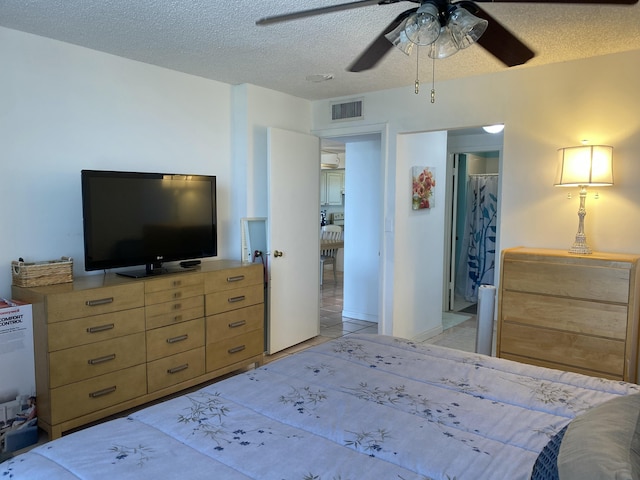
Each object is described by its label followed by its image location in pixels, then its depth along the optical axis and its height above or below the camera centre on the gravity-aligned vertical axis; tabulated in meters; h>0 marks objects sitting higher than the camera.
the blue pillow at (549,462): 0.96 -0.57
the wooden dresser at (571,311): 2.74 -0.66
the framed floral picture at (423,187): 4.40 +0.20
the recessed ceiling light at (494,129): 4.25 +0.76
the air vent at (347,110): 4.30 +0.93
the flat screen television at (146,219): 2.88 -0.10
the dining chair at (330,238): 7.29 -0.56
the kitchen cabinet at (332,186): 8.80 +0.40
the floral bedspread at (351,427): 1.18 -0.69
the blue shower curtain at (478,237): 6.27 -0.43
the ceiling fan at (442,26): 1.68 +0.72
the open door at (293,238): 4.10 -0.31
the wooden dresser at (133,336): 2.53 -0.85
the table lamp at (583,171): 2.89 +0.24
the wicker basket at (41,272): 2.64 -0.41
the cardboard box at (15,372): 2.52 -0.96
